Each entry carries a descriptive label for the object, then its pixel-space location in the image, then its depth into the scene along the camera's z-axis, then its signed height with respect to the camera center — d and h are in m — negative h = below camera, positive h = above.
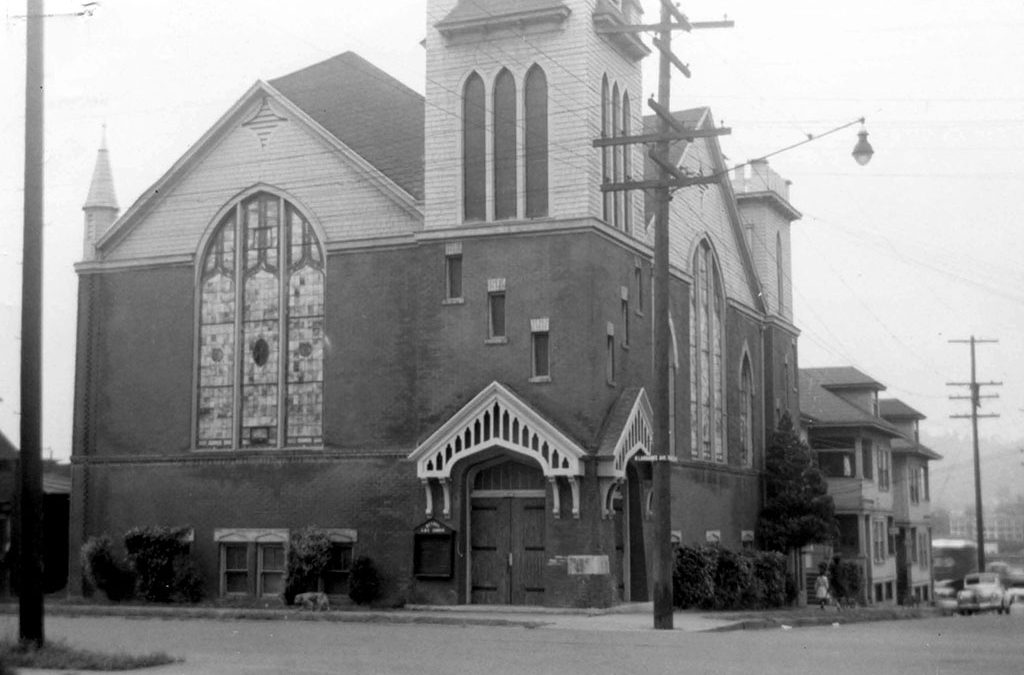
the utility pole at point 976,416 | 73.53 +3.95
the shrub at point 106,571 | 38.97 -1.79
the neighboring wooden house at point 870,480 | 60.72 +0.76
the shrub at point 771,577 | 43.00 -2.26
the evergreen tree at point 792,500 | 50.28 -0.06
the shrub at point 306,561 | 36.94 -1.48
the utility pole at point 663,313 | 28.42 +3.50
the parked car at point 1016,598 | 62.96 -4.62
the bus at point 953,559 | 94.62 -3.96
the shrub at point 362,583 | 36.50 -2.00
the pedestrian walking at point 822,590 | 47.66 -2.89
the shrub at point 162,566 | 38.25 -1.64
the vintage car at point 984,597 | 56.12 -3.78
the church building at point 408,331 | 35.09 +4.23
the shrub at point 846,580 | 55.47 -3.06
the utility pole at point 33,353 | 19.66 +1.96
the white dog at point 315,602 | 34.59 -2.32
